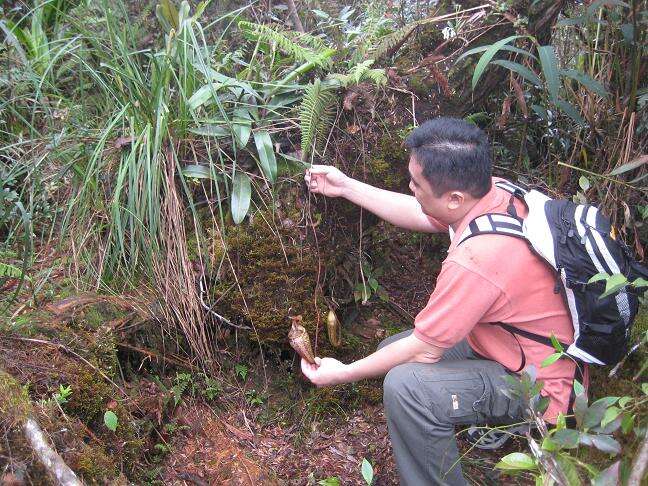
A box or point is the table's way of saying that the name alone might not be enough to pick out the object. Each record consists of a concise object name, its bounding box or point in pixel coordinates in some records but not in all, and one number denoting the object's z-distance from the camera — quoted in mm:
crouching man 2211
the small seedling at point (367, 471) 2428
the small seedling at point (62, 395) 2180
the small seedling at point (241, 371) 3072
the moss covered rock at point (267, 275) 3029
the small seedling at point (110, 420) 2307
